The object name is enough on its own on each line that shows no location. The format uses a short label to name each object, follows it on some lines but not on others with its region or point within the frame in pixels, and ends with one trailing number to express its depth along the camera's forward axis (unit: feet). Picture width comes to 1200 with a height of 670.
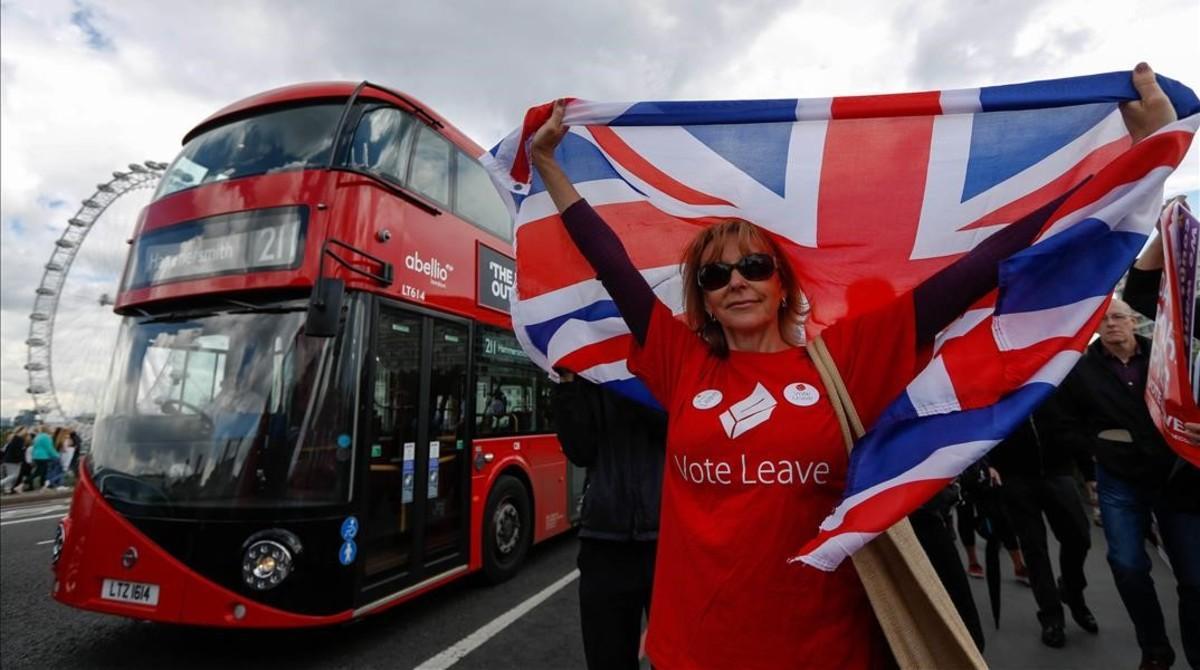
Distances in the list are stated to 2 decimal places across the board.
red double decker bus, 12.35
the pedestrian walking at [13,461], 52.54
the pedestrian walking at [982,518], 14.92
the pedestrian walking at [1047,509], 13.26
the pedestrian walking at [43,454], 53.98
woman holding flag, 4.38
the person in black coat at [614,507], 7.24
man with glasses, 9.53
